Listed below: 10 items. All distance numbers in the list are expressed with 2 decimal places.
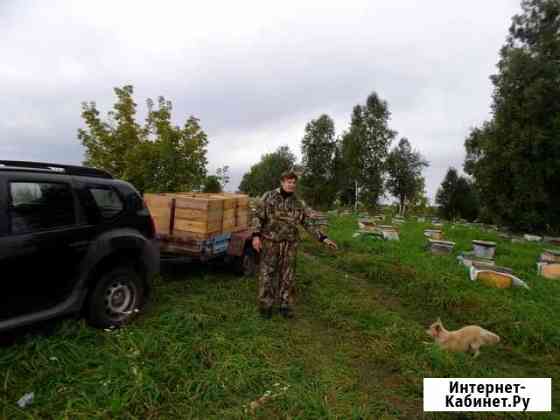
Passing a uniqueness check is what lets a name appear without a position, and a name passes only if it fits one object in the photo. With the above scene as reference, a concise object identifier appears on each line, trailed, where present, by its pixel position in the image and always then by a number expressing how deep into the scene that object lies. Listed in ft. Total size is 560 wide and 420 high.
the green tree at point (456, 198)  99.19
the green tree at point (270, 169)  154.20
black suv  8.86
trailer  15.38
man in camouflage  13.65
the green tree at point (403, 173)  103.50
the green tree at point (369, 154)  96.02
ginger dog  11.86
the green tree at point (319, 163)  105.19
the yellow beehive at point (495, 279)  19.65
